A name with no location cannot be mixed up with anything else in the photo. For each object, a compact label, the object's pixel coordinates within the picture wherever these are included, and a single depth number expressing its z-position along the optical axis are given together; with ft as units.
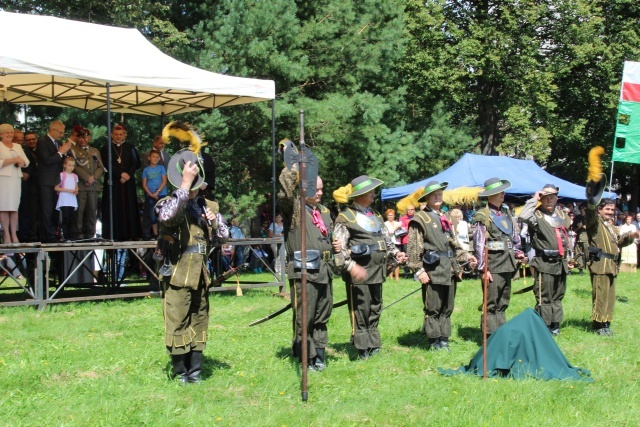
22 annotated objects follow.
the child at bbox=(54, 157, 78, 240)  39.04
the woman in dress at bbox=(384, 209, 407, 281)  56.01
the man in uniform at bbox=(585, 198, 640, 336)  31.83
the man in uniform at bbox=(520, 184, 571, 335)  31.01
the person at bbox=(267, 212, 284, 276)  44.42
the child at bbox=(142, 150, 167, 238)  42.86
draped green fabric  22.88
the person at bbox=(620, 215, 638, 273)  65.10
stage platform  35.14
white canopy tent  35.99
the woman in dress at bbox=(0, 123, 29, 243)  36.32
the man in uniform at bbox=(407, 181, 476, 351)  27.61
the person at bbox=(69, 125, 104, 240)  40.24
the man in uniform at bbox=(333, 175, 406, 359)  25.38
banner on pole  51.96
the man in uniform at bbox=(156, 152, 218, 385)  20.67
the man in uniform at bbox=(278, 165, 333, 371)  23.17
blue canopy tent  64.44
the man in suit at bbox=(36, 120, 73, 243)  38.22
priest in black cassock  42.60
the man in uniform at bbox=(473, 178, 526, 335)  28.94
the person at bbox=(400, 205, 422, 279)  56.34
